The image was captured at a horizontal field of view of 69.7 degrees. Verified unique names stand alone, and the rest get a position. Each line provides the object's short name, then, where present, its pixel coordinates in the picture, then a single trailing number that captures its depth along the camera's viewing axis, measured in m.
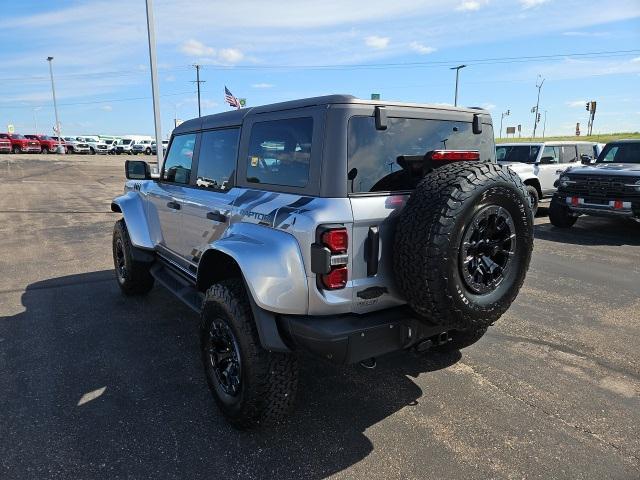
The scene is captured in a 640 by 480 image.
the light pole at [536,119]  80.59
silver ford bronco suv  2.39
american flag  14.27
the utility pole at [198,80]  55.13
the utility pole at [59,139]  48.03
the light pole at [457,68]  39.97
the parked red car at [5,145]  43.22
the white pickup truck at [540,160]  11.12
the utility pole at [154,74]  11.79
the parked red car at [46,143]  47.66
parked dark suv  8.36
